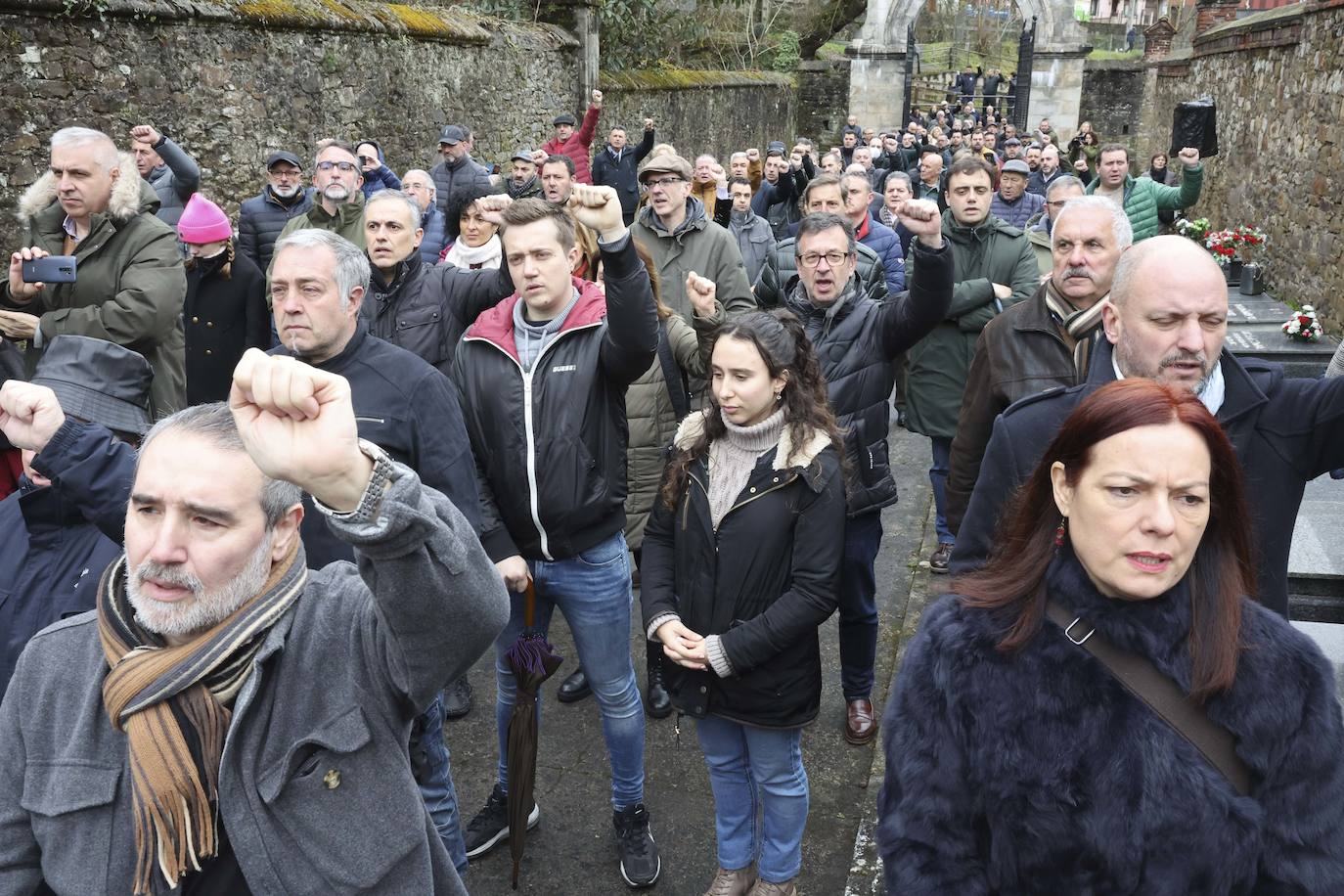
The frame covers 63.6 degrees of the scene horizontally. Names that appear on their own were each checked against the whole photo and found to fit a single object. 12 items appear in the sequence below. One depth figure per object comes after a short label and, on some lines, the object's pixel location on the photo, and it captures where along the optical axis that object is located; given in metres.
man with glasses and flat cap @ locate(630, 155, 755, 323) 5.61
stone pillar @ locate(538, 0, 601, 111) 16.38
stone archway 26.38
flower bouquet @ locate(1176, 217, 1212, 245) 12.43
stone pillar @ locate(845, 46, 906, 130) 26.38
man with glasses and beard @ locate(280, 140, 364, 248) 6.20
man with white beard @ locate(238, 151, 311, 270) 6.84
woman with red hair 1.74
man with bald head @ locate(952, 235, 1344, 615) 2.57
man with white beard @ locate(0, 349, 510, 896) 1.69
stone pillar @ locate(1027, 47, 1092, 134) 26.52
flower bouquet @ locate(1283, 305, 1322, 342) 8.52
